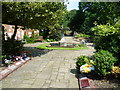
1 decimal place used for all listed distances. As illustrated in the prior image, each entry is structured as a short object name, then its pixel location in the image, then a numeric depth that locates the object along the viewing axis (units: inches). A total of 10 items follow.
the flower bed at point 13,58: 293.9
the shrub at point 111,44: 252.2
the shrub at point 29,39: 899.2
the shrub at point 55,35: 1031.4
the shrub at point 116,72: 208.9
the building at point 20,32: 792.2
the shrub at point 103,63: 205.6
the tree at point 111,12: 316.4
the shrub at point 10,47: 347.9
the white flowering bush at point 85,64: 224.3
